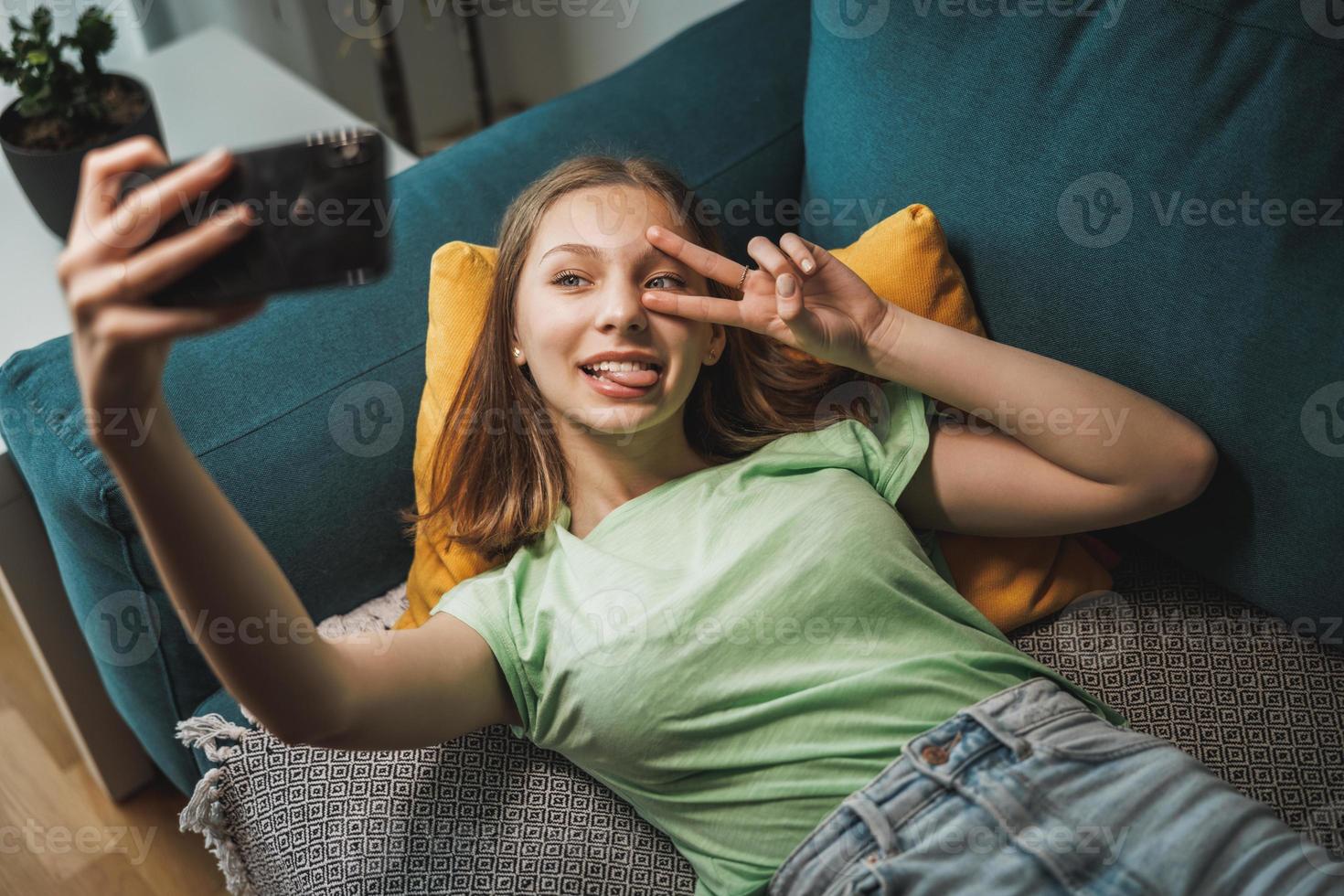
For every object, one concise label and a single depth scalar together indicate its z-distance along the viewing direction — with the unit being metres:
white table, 1.55
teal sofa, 1.02
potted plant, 1.45
